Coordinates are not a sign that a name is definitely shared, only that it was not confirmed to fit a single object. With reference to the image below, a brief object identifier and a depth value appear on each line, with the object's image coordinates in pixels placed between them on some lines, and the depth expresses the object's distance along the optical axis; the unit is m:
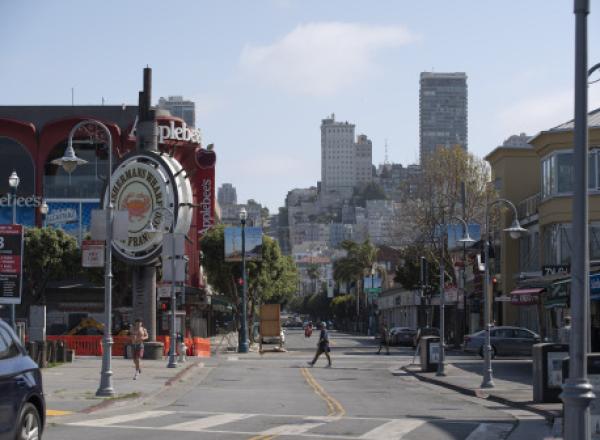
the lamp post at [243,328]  56.66
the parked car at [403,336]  69.94
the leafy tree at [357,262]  126.75
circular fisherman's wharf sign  41.75
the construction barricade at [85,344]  46.28
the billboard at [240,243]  62.16
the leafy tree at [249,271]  79.62
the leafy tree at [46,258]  59.31
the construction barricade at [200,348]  50.78
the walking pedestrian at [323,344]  41.76
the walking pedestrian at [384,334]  54.31
